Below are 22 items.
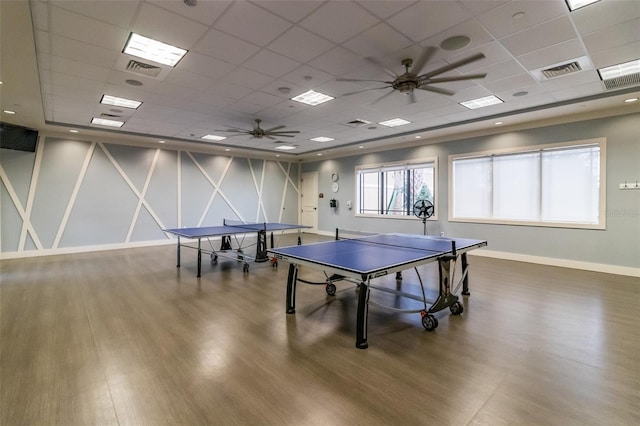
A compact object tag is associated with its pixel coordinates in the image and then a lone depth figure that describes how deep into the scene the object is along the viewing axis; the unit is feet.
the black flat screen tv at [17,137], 20.60
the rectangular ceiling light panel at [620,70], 12.91
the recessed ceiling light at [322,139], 27.53
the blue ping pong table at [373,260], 8.95
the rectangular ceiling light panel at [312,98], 16.37
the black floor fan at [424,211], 24.97
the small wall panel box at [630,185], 17.18
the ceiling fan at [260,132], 20.42
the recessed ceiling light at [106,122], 21.27
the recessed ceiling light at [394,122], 21.62
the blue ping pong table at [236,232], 17.67
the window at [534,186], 19.04
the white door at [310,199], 39.22
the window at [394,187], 28.09
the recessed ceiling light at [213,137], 26.86
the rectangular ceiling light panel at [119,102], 17.10
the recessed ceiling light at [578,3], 8.77
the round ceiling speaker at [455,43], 10.69
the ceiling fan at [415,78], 11.12
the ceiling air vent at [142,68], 12.81
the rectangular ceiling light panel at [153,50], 10.97
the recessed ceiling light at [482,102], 17.17
